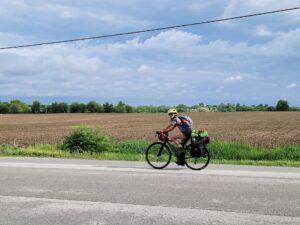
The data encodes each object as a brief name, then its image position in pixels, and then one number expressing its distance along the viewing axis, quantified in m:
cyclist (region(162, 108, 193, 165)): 11.57
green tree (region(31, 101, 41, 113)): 125.44
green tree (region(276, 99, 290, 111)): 142.55
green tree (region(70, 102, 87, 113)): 125.88
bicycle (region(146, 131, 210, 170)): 11.53
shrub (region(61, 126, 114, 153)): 16.55
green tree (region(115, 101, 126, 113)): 131.38
